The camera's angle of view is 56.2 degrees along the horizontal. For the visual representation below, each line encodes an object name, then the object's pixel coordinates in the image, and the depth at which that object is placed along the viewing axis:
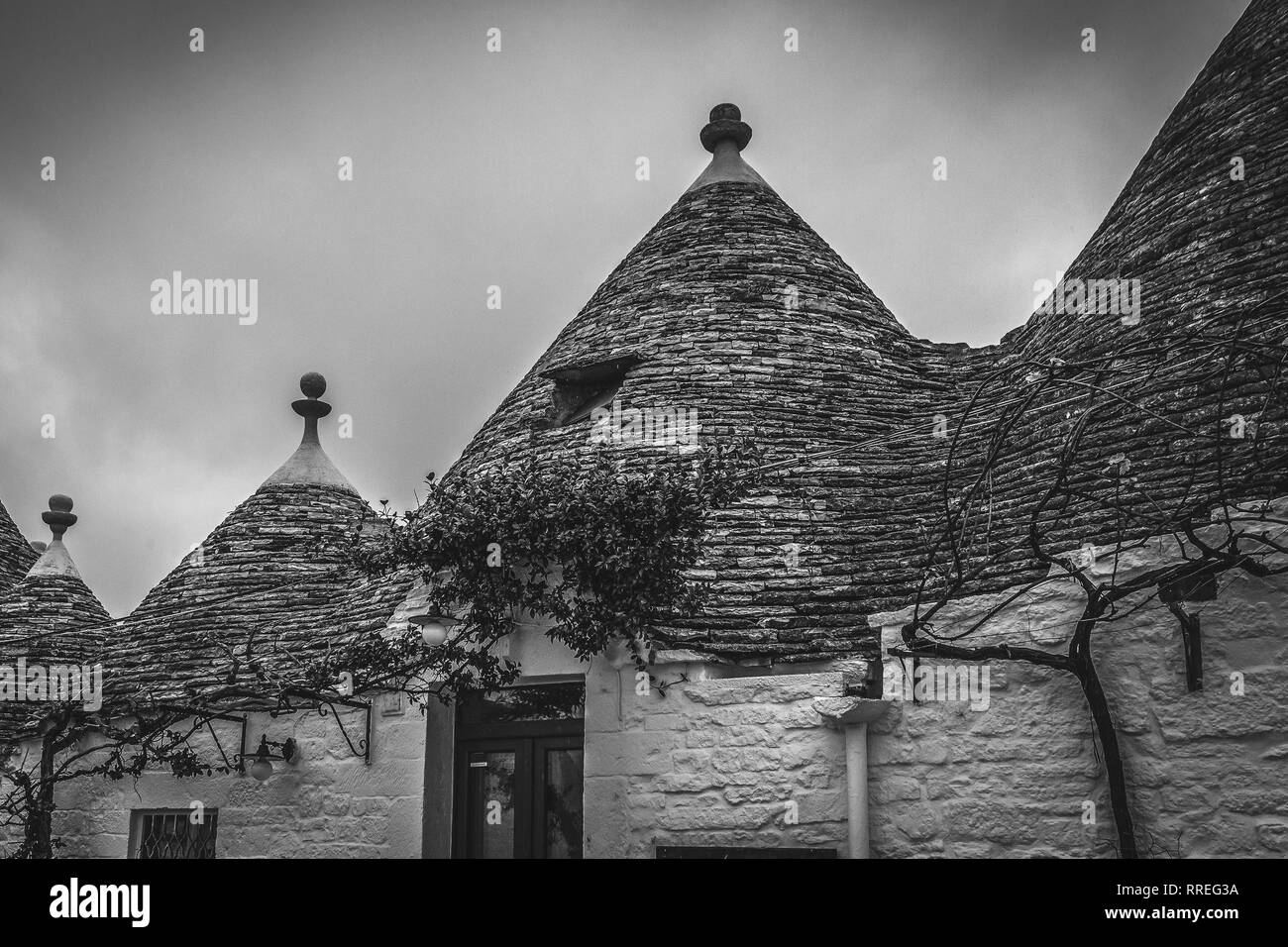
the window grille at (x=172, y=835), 8.16
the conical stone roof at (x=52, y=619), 9.89
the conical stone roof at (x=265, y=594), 8.52
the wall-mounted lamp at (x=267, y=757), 7.62
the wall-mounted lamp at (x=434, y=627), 6.89
